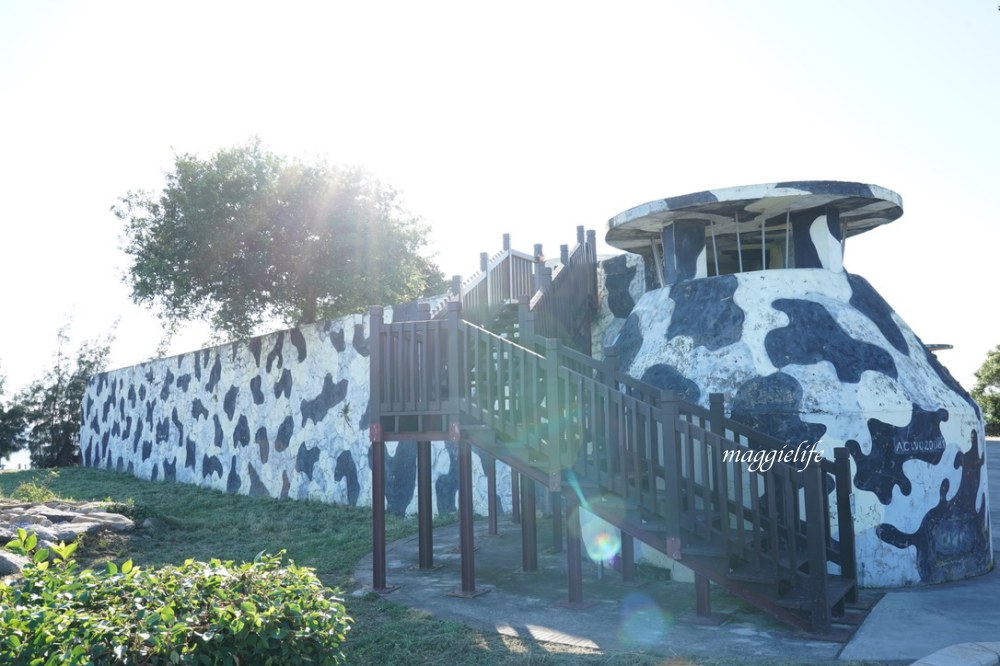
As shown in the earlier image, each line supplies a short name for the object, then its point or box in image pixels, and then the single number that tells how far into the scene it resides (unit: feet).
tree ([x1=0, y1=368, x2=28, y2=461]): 118.01
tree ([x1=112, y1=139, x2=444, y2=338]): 63.26
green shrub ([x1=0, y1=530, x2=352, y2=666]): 12.29
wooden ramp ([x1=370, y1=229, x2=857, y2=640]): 21.88
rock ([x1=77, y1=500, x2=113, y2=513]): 43.21
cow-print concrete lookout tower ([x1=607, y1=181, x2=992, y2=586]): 27.43
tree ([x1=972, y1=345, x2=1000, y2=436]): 134.41
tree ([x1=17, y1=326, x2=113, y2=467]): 119.44
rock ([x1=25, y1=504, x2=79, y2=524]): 40.50
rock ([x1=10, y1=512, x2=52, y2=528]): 38.52
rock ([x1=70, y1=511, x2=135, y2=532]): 40.27
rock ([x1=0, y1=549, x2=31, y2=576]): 32.22
